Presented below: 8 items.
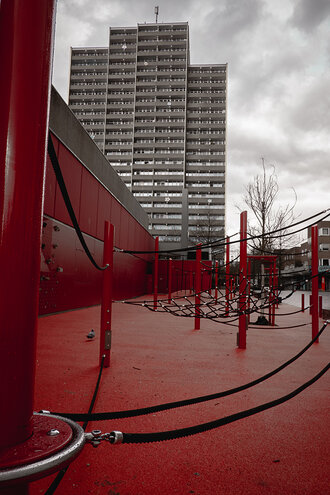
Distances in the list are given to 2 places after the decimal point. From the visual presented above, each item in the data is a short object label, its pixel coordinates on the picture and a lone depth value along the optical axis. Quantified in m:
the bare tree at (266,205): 13.32
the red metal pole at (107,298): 2.57
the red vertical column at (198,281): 4.94
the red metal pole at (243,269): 3.50
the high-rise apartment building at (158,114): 55.22
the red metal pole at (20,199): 0.67
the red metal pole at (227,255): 6.54
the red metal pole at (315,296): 4.02
